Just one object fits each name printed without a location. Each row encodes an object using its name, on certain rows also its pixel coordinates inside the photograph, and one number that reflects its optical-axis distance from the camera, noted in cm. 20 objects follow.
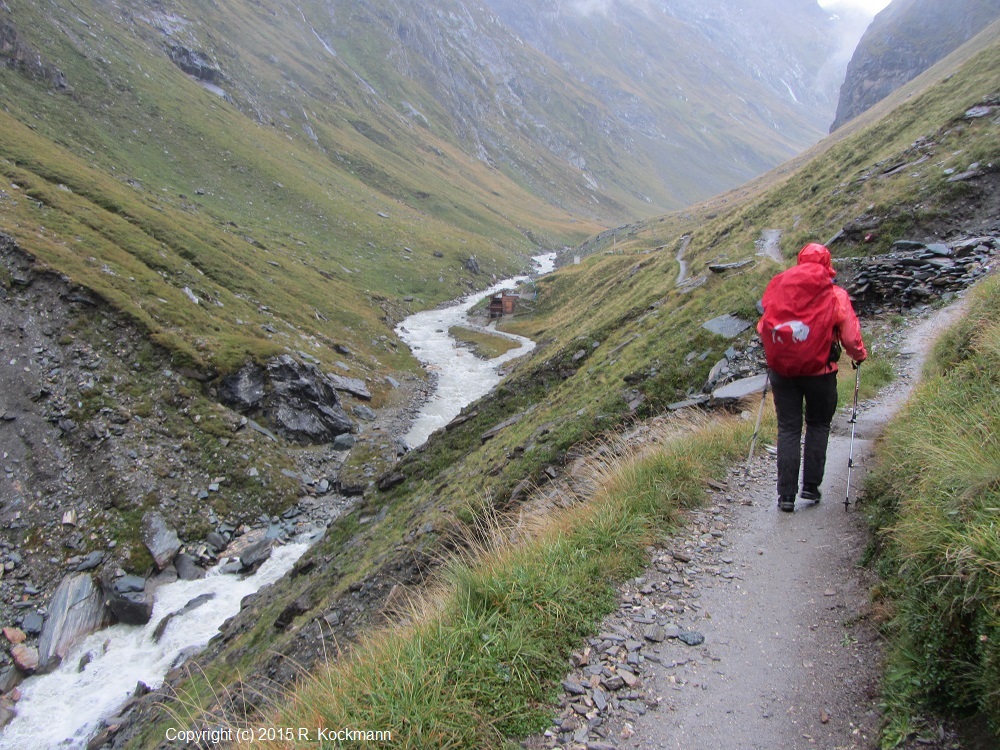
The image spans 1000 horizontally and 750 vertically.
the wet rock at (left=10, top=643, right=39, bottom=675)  1647
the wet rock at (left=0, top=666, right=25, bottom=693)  1595
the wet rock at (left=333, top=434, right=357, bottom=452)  3086
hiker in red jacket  676
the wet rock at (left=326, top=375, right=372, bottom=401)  3714
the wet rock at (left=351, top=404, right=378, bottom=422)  3500
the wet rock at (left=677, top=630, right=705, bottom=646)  504
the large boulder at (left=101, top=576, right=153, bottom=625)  1839
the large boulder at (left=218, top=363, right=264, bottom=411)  2966
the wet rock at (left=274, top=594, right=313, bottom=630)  1425
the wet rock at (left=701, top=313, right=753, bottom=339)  1702
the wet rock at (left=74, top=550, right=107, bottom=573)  1969
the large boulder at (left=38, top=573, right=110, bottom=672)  1700
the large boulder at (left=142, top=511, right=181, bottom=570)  2072
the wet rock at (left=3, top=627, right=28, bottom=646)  1702
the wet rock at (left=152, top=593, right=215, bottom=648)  1780
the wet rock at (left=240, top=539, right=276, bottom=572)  2092
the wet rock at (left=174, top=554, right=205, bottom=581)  2061
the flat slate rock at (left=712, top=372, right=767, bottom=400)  1192
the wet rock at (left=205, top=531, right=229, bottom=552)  2209
